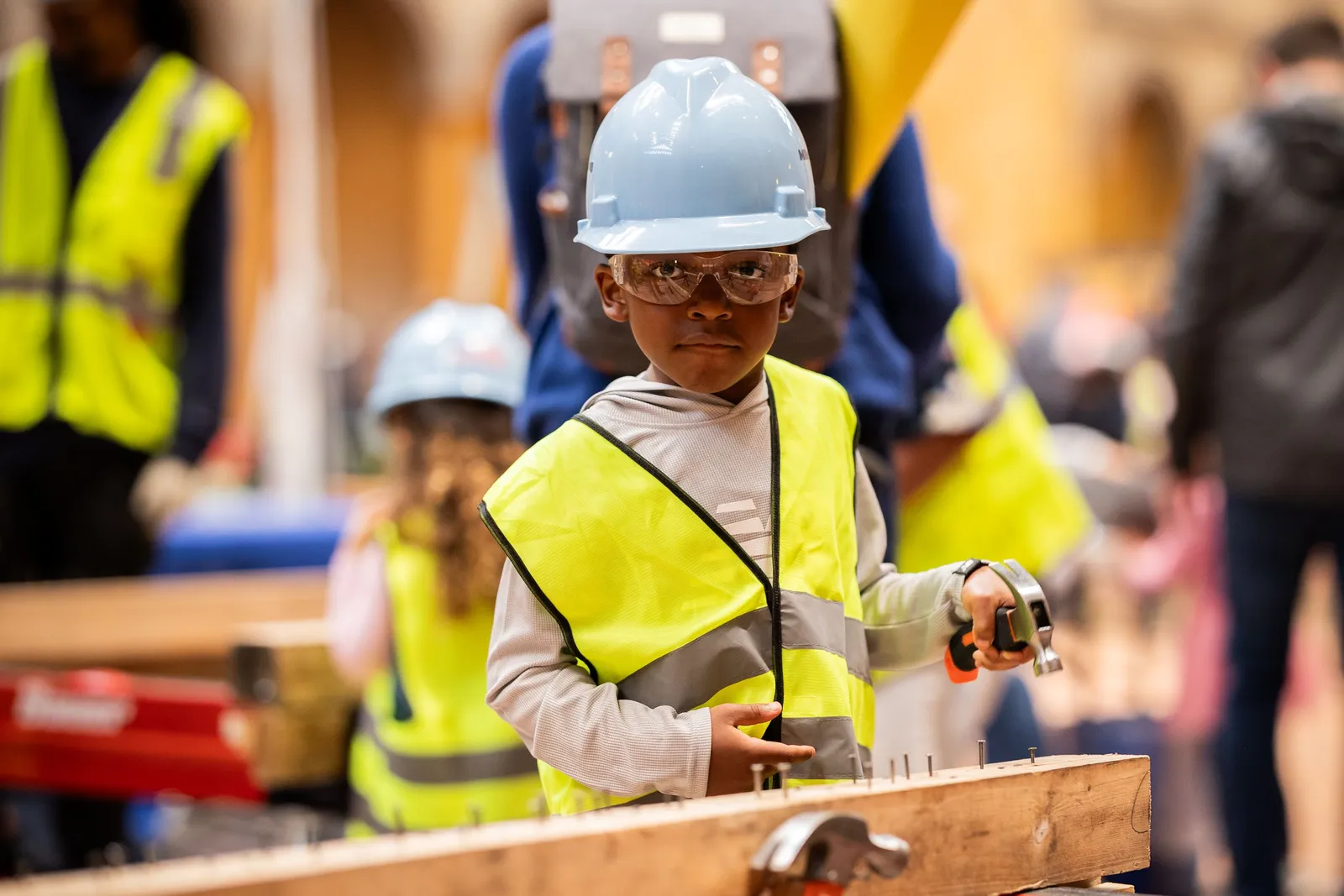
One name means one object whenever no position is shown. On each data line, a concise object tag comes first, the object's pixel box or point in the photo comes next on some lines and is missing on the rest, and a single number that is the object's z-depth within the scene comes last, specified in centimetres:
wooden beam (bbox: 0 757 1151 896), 261
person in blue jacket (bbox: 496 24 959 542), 489
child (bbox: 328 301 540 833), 596
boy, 334
